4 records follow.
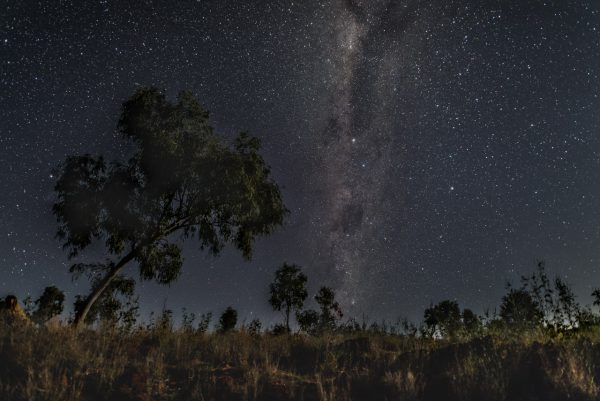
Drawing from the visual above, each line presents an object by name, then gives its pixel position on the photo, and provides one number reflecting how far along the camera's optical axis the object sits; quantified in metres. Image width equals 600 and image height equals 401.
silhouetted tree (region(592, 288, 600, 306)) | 12.80
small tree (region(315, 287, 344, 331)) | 11.48
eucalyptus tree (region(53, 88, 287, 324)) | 20.81
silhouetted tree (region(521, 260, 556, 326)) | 9.43
